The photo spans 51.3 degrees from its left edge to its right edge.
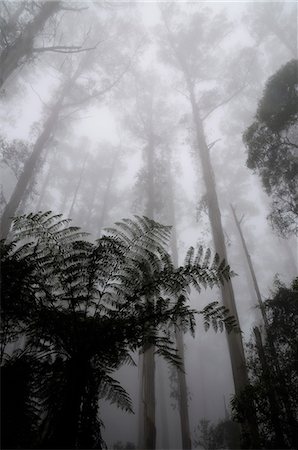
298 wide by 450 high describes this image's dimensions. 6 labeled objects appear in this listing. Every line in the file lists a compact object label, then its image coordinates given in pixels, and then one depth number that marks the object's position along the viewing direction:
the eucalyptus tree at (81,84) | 13.80
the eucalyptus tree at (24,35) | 7.93
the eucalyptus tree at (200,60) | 13.96
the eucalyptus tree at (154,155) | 13.95
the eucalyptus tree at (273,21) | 20.33
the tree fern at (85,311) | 2.54
